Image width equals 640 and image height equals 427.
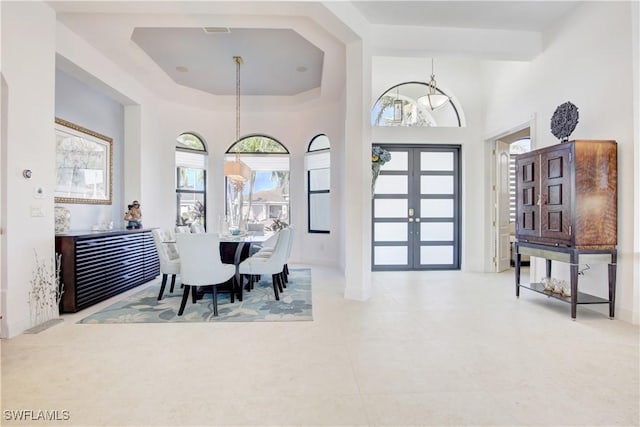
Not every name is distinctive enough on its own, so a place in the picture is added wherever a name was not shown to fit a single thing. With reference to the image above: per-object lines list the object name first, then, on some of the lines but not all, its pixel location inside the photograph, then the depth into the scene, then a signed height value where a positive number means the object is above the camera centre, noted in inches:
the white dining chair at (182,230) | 197.9 -11.9
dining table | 161.2 -19.5
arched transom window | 237.3 +74.6
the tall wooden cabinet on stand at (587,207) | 129.3 +1.5
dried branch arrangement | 126.0 -31.9
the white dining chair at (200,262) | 133.4 -21.6
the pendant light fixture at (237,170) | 184.7 +23.0
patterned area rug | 133.7 -43.7
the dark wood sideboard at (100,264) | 140.7 -26.4
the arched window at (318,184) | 271.3 +22.0
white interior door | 232.8 +2.0
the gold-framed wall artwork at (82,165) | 168.1 +24.9
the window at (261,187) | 285.7 +20.4
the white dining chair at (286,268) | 180.3 -34.9
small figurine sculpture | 198.8 -3.7
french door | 239.0 +0.4
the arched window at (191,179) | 268.1 +25.6
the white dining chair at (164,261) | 156.1 -24.4
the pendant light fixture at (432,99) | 205.8 +70.3
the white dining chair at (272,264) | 163.0 -27.0
